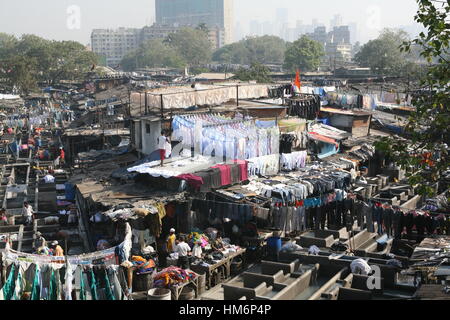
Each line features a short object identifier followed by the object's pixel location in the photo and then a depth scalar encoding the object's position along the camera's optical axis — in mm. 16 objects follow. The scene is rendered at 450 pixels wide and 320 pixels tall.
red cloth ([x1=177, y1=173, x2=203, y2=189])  14711
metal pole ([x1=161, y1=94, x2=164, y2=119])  18519
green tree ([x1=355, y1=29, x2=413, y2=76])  63738
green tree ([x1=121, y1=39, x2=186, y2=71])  109400
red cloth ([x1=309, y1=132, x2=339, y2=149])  20516
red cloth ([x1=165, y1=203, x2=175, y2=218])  14555
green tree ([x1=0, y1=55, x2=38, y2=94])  53644
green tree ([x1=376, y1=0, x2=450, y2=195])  8570
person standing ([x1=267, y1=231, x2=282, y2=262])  13812
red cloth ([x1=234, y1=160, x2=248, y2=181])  16094
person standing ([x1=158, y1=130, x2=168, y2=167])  15797
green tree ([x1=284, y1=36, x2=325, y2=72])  81375
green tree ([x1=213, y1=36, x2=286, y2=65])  123812
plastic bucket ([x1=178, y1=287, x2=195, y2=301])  11688
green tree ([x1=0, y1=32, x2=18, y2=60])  90812
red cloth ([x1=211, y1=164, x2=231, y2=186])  15430
